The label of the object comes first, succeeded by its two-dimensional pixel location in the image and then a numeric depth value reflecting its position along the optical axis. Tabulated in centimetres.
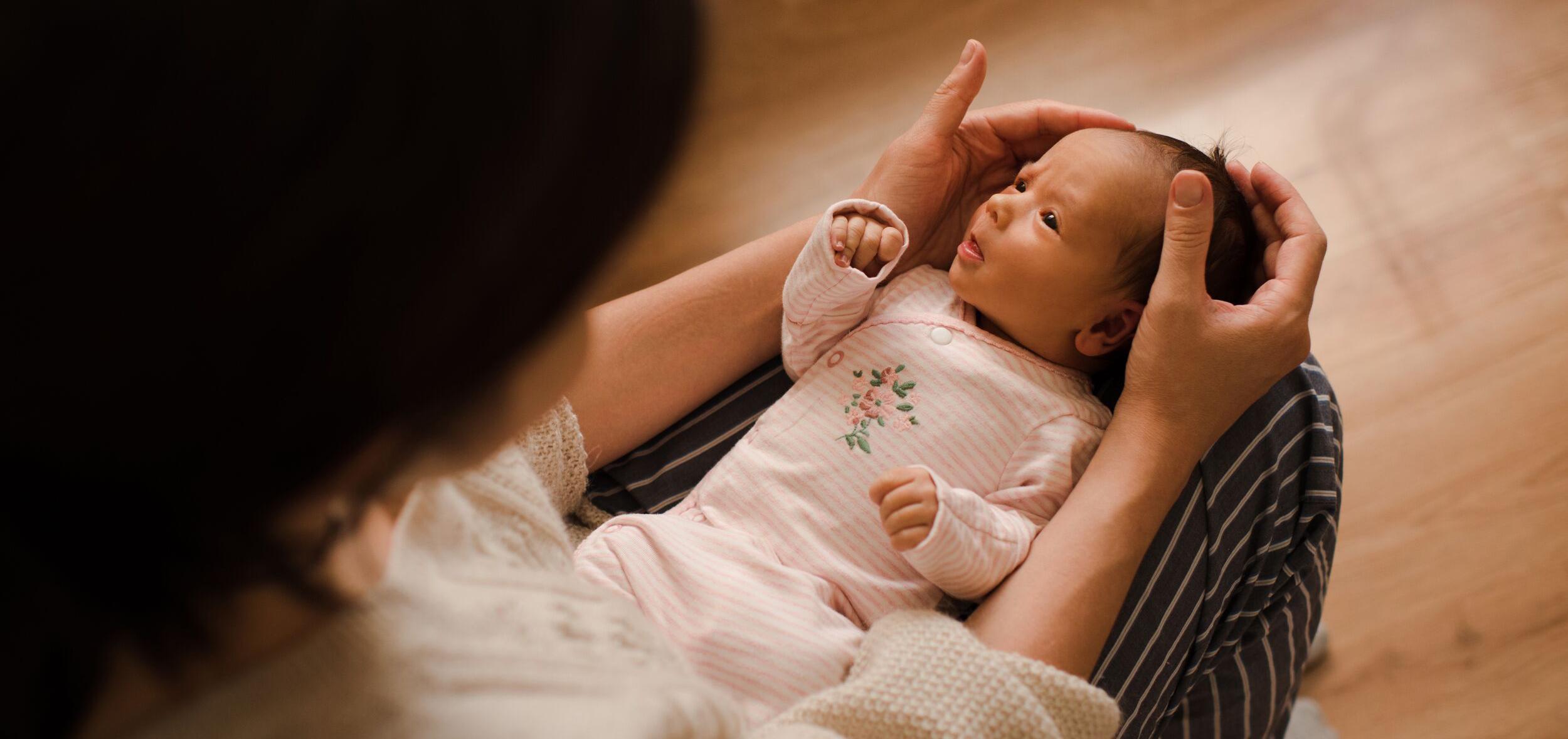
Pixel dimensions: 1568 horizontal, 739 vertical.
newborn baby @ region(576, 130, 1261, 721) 95
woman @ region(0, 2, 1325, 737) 36
